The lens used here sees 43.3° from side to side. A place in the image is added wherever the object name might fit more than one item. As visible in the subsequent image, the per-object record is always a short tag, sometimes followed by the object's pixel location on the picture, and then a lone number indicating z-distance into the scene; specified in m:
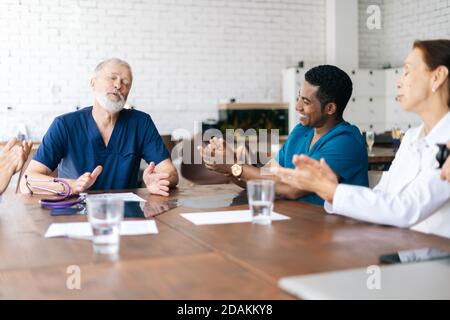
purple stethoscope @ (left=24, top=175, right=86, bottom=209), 2.04
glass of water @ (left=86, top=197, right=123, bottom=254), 1.34
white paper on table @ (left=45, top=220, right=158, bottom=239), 1.53
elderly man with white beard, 2.88
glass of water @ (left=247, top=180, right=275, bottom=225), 1.67
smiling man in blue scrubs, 2.34
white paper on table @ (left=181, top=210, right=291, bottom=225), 1.71
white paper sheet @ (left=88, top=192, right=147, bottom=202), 2.20
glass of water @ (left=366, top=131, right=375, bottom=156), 4.63
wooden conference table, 1.03
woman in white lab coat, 1.60
